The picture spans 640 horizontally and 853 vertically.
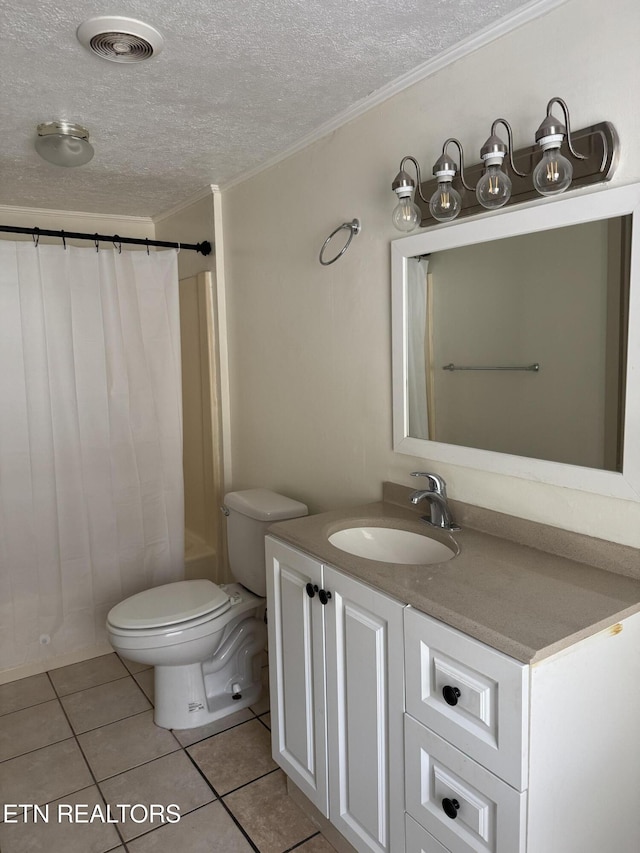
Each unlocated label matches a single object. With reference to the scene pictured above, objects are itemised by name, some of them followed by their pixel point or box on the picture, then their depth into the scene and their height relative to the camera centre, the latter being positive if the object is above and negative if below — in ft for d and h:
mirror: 4.52 +0.16
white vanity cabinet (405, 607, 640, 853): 3.68 -2.42
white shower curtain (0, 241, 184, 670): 8.68 -0.99
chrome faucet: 5.82 -1.27
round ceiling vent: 4.86 +2.67
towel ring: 6.85 +1.50
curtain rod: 8.16 +1.87
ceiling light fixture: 6.93 +2.57
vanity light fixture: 4.41 +1.46
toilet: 7.18 -3.06
